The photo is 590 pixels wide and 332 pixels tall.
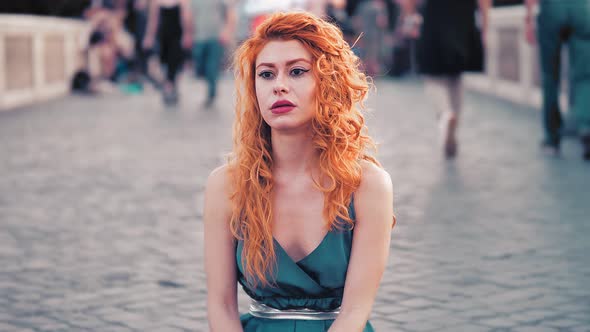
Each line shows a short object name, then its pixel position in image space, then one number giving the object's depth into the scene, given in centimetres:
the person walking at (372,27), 2377
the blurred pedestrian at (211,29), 1680
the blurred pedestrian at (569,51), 868
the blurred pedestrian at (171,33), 1711
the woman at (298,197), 269
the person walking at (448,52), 934
